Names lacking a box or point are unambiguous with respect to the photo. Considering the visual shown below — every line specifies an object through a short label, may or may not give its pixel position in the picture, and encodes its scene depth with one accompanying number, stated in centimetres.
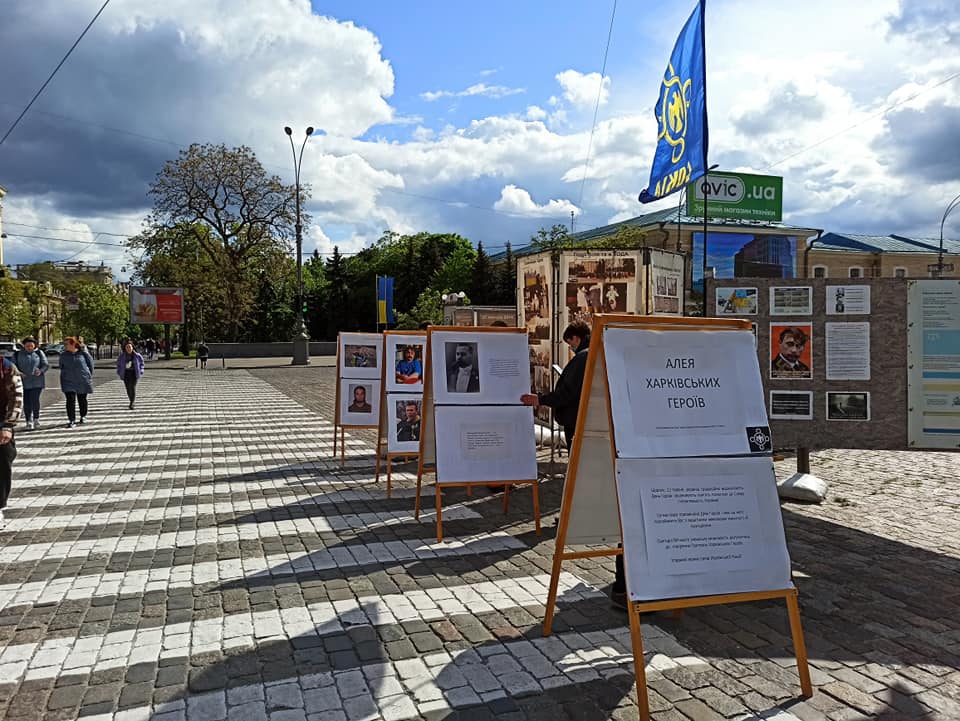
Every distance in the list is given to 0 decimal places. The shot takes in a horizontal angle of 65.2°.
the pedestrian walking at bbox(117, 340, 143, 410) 1864
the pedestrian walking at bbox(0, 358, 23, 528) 649
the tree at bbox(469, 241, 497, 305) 6800
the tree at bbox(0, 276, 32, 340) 5153
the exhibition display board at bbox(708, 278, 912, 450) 663
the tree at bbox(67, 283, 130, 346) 7212
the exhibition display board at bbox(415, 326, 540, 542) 670
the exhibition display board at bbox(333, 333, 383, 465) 1066
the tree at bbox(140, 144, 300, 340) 4812
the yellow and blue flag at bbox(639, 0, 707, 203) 837
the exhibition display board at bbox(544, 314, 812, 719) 358
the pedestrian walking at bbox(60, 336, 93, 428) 1519
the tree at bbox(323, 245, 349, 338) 7181
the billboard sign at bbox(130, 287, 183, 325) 4488
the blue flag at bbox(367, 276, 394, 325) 3784
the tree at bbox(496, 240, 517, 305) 6681
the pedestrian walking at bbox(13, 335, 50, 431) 1489
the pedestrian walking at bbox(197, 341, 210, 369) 4191
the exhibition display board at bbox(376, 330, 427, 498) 874
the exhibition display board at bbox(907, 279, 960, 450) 650
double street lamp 4209
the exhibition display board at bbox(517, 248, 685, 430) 996
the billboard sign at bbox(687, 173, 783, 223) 6219
